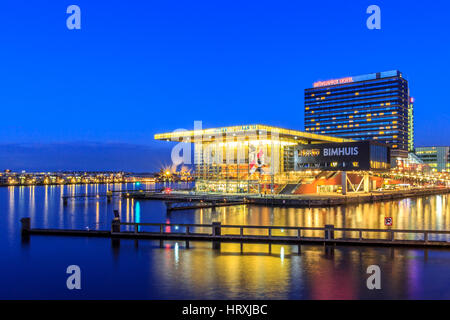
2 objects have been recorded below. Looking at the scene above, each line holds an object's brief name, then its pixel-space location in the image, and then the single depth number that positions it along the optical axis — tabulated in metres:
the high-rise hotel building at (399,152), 192.55
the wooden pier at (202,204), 68.12
